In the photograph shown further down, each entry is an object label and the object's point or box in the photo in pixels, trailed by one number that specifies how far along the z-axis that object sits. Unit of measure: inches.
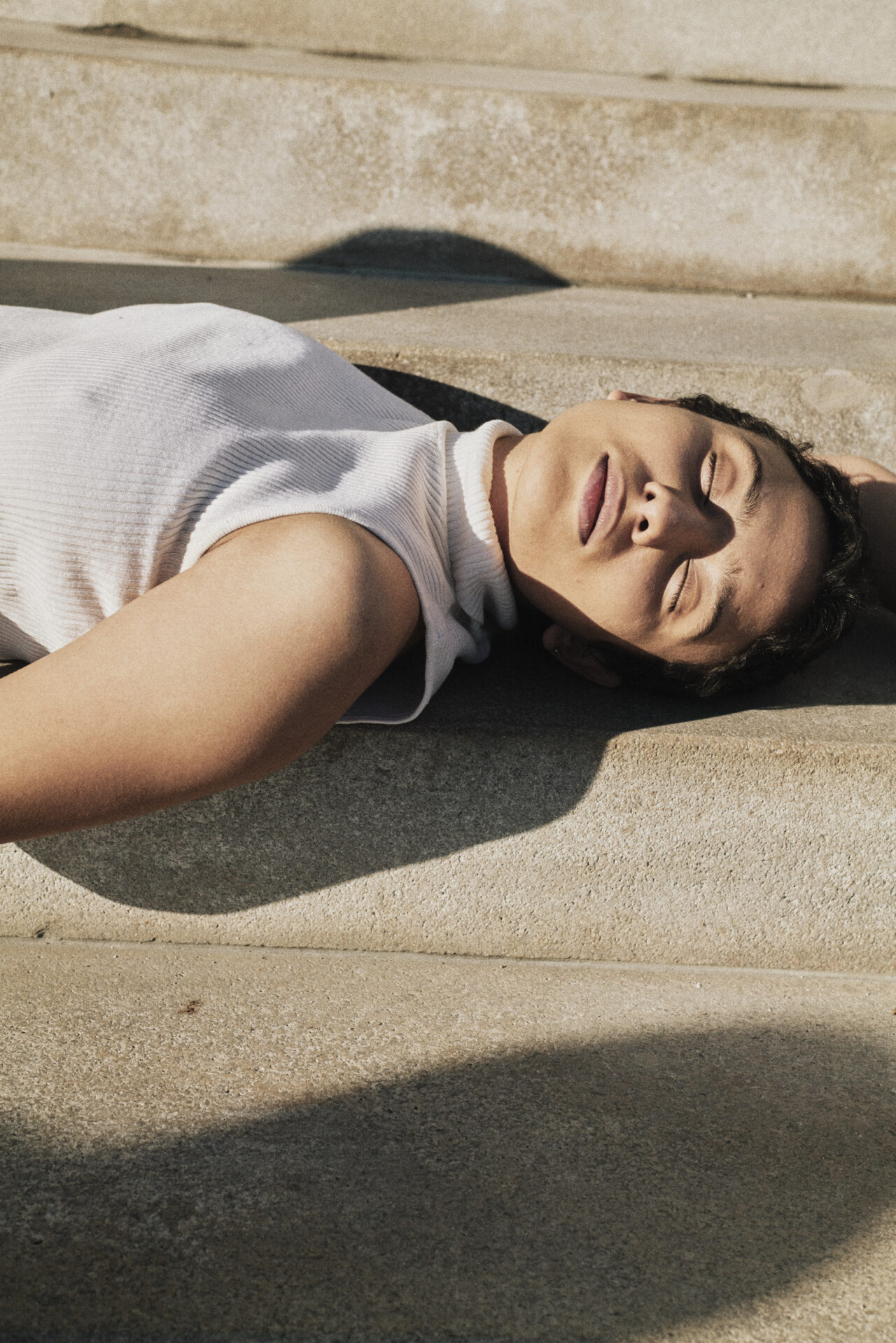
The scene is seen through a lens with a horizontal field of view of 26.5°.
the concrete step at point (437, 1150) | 32.2
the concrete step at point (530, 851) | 39.0
